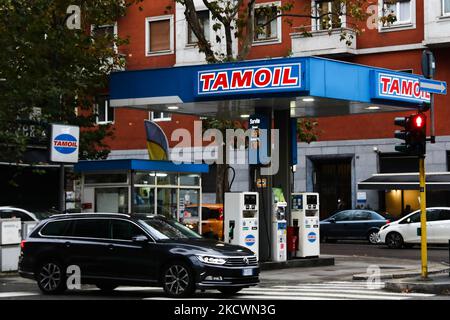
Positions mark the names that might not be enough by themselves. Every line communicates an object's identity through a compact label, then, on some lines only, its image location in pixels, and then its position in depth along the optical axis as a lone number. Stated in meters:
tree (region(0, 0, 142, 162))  28.56
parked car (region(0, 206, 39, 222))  27.08
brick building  38.75
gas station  21.44
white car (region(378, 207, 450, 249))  31.78
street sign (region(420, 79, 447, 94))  18.92
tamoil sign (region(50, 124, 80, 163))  20.06
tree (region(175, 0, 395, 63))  28.33
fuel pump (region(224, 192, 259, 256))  22.12
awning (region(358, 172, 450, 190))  36.41
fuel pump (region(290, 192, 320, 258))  24.25
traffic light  18.81
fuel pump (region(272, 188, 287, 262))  23.20
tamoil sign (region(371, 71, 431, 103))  22.73
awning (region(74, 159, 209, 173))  23.52
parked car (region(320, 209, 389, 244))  36.00
